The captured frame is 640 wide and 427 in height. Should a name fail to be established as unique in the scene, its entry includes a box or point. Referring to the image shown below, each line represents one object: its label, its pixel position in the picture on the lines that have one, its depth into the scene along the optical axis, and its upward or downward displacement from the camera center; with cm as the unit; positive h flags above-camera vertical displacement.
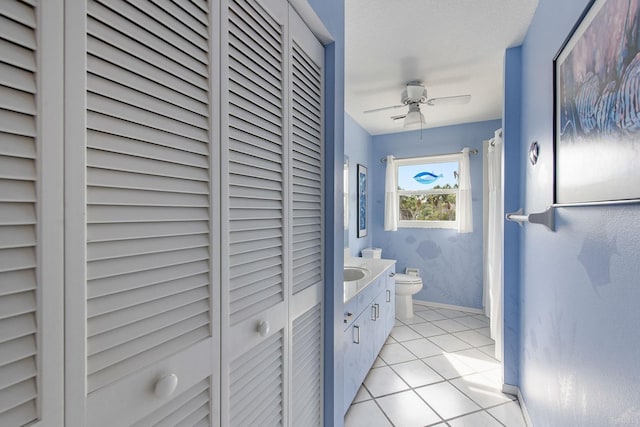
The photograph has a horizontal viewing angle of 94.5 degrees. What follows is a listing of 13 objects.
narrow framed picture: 381 +16
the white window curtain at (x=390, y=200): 413 +17
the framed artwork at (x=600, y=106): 74 +32
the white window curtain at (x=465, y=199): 373 +16
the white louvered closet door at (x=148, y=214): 52 +0
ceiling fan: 255 +103
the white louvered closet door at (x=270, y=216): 81 -1
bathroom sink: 263 -55
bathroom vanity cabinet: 186 -84
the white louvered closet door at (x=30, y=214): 40 +0
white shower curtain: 246 -28
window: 396 +29
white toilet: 344 -94
